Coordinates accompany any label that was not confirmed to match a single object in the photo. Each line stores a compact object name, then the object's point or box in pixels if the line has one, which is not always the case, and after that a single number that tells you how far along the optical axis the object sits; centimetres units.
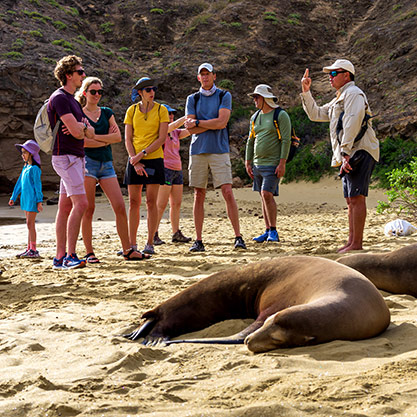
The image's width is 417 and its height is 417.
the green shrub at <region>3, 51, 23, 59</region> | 2145
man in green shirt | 802
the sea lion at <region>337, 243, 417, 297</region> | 425
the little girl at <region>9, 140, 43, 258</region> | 751
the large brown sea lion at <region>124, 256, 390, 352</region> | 287
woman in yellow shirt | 686
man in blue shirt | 718
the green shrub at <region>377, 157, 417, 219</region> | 875
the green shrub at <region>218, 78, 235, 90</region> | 2731
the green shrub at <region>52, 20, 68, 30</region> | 2677
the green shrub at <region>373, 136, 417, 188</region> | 1886
